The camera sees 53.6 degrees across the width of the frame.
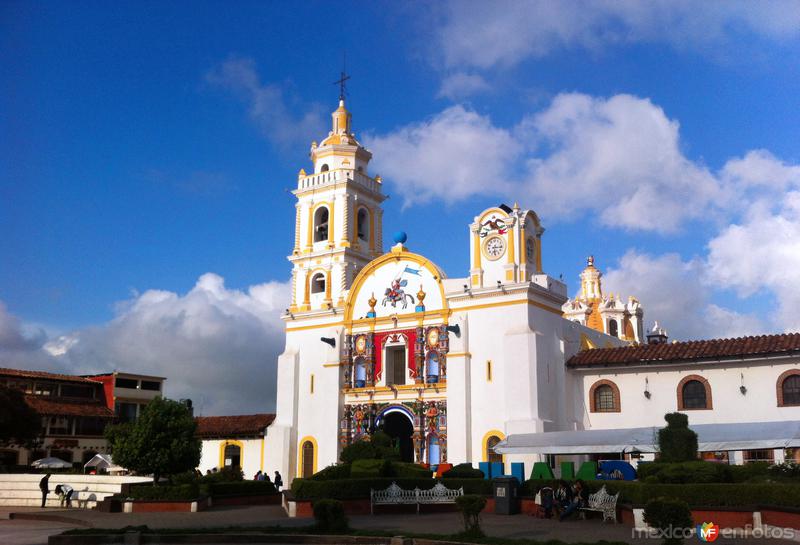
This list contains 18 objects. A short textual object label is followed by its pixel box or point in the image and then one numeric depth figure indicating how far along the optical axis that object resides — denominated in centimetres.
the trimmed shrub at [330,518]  1717
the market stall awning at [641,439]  2430
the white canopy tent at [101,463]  3736
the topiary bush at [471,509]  1578
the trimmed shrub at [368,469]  2575
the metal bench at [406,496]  2422
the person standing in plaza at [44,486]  2884
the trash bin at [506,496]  2300
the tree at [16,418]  3897
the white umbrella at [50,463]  3888
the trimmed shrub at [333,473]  2594
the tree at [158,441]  2703
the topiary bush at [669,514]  1289
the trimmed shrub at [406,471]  2669
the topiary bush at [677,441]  2202
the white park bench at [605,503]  2012
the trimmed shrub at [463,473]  2634
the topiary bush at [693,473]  1909
